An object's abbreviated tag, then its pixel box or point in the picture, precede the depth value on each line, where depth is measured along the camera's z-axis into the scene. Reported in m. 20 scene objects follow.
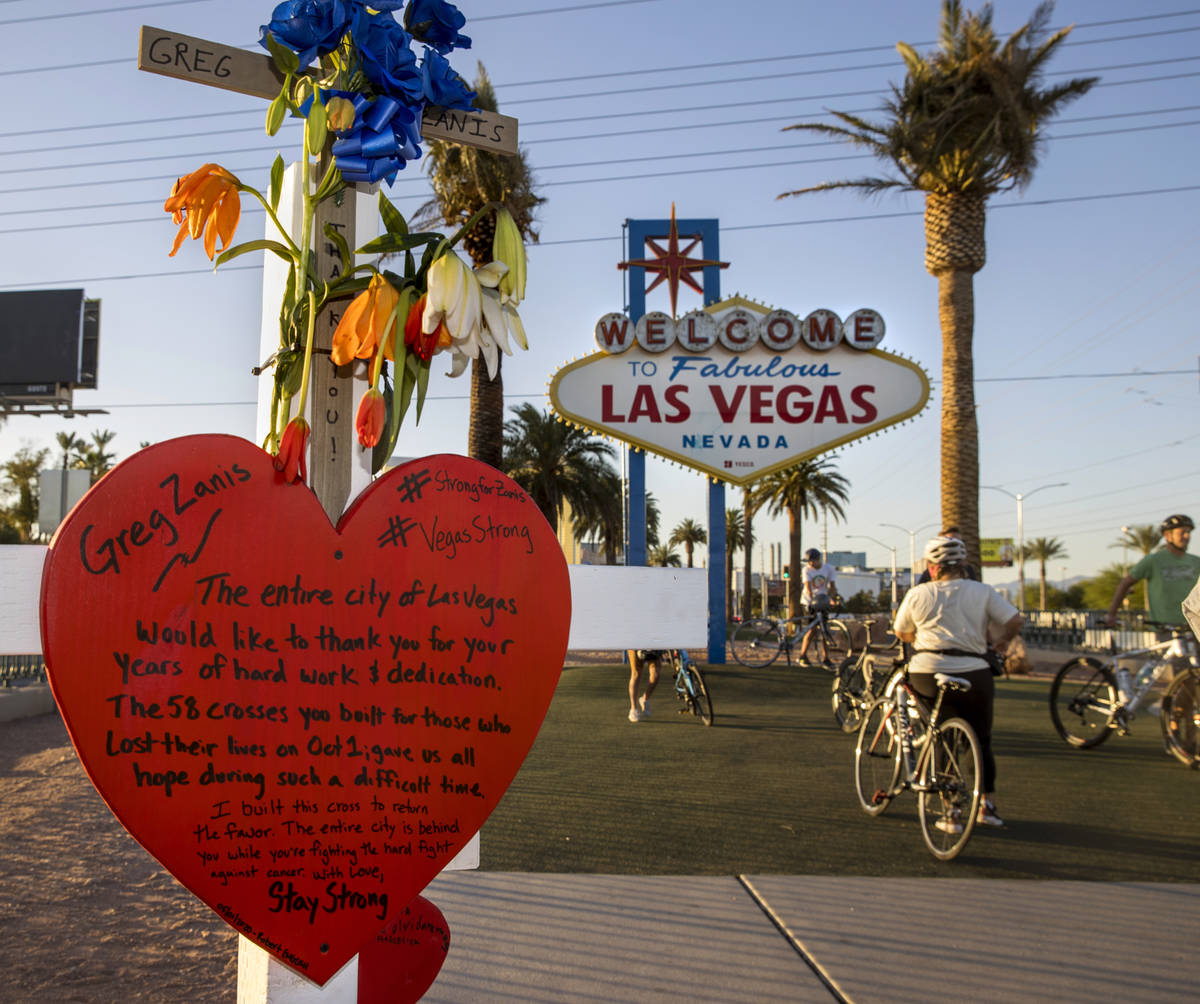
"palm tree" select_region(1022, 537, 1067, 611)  71.06
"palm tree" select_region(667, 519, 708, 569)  65.19
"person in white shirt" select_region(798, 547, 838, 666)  14.13
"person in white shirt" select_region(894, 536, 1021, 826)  5.43
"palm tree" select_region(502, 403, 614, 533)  29.11
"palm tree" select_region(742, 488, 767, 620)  37.69
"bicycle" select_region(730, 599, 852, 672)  14.59
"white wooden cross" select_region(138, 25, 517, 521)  1.49
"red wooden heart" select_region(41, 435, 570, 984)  1.19
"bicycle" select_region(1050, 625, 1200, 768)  7.46
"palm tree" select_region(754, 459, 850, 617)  36.16
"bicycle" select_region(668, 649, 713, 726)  9.40
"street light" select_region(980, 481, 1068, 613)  59.88
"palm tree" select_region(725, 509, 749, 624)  56.19
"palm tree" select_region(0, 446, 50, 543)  42.38
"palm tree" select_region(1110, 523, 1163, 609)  59.12
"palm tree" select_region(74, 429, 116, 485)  51.94
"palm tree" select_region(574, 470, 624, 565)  29.38
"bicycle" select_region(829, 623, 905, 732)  7.84
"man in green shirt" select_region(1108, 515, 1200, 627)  7.73
